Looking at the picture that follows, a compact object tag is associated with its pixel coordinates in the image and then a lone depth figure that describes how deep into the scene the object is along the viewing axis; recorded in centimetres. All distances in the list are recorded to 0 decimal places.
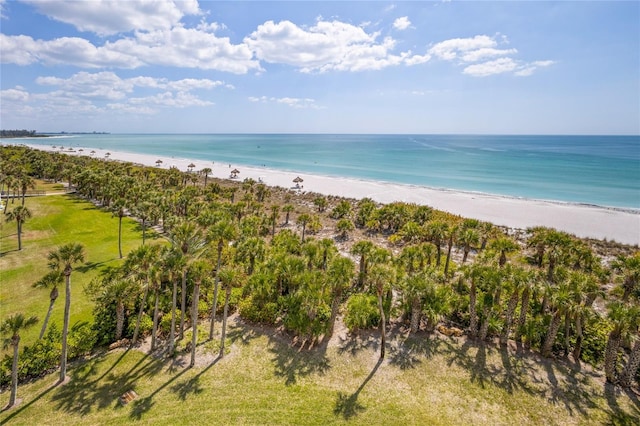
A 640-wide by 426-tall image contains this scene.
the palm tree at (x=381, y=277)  2062
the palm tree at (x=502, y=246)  3052
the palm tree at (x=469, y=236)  3077
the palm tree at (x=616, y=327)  1833
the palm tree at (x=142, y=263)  2148
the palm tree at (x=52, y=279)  2003
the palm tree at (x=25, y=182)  5323
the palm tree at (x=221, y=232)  2055
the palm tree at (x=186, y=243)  1923
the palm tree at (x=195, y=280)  1894
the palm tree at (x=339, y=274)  2161
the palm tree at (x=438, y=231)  3381
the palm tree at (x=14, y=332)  1692
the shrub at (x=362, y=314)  2441
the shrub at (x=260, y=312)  2569
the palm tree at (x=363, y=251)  2988
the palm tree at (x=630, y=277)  2395
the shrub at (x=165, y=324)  2420
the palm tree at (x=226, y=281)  2120
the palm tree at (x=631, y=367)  1891
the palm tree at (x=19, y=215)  3688
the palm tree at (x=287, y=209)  5272
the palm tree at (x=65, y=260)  1905
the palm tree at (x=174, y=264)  1895
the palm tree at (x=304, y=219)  4378
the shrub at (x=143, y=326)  2378
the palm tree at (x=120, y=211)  3735
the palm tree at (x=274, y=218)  4758
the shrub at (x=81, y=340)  2162
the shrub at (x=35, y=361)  1946
